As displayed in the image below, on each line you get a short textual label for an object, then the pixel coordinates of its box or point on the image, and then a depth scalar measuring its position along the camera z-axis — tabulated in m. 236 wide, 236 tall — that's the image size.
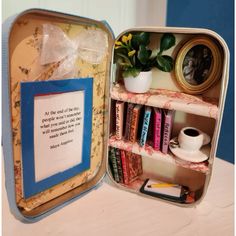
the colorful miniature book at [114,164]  0.13
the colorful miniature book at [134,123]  0.12
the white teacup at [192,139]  0.11
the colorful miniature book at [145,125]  0.12
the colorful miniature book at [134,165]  0.13
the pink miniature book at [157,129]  0.12
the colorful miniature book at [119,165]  0.13
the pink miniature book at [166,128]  0.12
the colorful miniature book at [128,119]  0.12
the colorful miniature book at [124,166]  0.13
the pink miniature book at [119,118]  0.12
